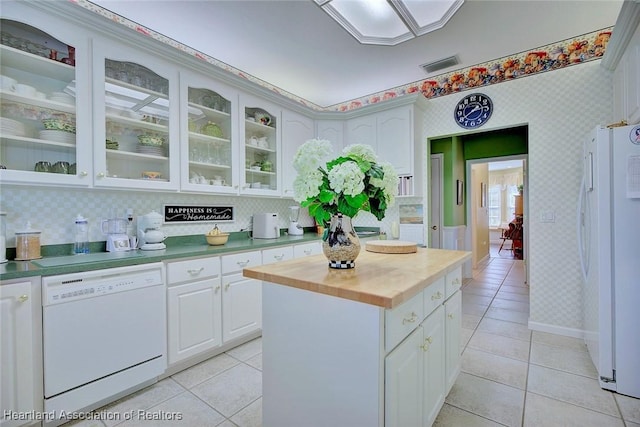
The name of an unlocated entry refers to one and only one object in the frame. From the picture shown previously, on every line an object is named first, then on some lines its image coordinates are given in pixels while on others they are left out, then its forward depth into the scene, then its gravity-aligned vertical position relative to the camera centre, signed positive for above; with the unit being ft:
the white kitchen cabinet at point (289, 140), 11.43 +2.96
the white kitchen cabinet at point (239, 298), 8.09 -2.48
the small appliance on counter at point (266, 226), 10.57 -0.48
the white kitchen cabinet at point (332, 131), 13.10 +3.70
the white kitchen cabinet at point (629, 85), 6.33 +3.05
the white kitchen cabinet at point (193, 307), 6.97 -2.37
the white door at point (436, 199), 16.17 +0.73
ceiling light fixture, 7.30 +5.27
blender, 11.85 -0.44
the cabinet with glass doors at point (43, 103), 5.83 +2.37
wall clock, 10.61 +3.77
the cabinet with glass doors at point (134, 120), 6.77 +2.44
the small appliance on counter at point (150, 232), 7.63 -0.49
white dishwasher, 5.25 -2.40
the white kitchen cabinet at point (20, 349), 4.76 -2.27
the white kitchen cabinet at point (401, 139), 11.50 +2.99
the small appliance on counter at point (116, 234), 7.29 -0.51
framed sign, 9.00 -0.01
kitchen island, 3.47 -1.79
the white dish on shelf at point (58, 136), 6.24 +1.71
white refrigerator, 6.12 -0.97
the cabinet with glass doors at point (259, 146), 9.95 +2.45
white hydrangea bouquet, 4.11 +0.45
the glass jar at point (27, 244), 6.07 -0.62
